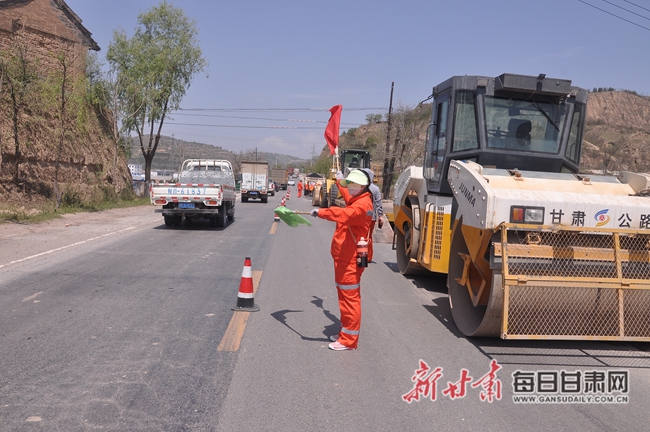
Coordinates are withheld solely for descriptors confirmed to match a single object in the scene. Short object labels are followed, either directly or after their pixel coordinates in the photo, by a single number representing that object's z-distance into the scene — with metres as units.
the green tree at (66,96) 20.41
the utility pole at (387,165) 37.56
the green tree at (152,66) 30.52
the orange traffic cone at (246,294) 6.89
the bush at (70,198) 21.70
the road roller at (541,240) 5.38
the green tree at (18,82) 18.09
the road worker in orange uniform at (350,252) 5.56
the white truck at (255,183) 36.62
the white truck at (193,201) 16.09
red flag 9.34
